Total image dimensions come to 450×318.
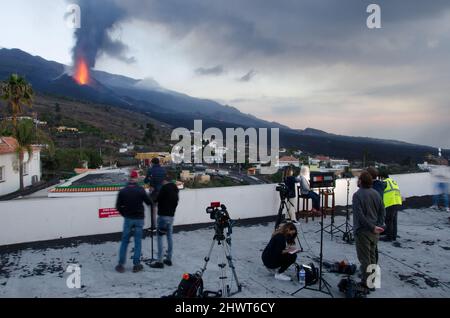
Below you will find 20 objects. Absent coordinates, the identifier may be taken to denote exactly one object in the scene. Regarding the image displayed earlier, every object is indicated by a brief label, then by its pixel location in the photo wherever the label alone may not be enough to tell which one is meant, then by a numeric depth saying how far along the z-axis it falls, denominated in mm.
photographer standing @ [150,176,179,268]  5426
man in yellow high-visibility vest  6867
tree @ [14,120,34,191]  30516
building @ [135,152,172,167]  57053
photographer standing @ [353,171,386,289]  4500
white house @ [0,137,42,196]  29922
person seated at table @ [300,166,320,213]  8352
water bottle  4824
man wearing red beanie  5203
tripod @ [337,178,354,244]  6898
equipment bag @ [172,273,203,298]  4090
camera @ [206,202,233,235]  4937
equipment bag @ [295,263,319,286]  4703
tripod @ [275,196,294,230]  7281
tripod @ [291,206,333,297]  4480
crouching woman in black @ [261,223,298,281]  4973
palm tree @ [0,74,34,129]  31053
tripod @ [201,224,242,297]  4434
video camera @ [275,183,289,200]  7555
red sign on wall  7281
